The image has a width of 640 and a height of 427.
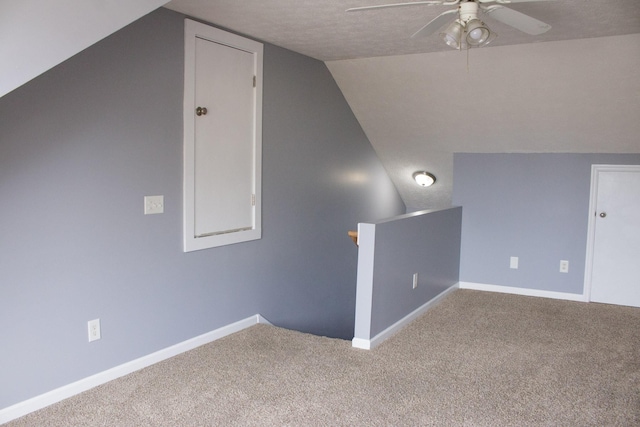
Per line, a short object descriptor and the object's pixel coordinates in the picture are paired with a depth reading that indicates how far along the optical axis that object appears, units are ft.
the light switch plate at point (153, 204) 10.29
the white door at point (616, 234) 15.35
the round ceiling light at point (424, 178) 19.21
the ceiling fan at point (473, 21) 8.14
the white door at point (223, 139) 11.43
